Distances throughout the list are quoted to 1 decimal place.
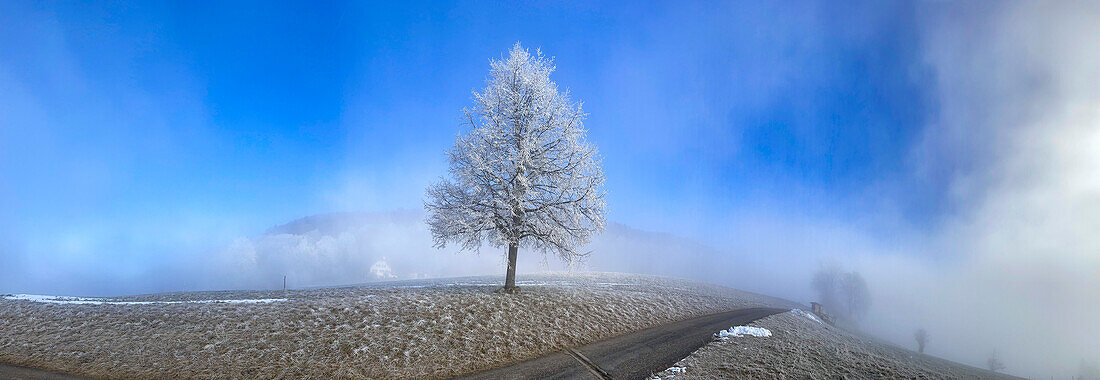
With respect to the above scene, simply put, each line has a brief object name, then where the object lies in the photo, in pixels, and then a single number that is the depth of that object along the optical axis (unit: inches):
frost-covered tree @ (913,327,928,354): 2225.6
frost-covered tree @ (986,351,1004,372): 2310.5
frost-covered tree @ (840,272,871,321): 2797.7
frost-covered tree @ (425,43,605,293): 694.5
